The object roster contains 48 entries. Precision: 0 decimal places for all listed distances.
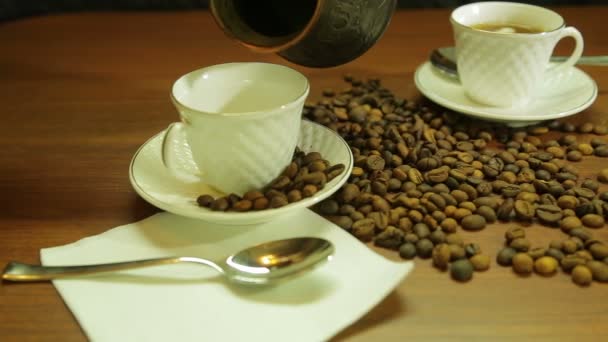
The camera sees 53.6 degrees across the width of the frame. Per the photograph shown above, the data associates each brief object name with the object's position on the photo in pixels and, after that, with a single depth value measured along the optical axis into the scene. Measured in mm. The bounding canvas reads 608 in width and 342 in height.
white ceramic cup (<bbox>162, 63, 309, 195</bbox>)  693
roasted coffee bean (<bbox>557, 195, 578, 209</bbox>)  738
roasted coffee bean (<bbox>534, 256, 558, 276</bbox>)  633
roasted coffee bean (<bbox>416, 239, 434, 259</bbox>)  663
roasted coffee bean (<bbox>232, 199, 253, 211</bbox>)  687
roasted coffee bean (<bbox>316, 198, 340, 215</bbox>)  739
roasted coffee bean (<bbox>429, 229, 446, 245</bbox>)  678
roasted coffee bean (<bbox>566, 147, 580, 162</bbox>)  854
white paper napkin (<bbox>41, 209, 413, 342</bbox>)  555
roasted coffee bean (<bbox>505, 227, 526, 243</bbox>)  677
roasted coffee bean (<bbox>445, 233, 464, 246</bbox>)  672
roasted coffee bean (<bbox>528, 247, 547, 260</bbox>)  649
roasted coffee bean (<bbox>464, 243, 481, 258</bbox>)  658
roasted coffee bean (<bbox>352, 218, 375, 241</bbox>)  697
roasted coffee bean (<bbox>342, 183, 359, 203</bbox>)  758
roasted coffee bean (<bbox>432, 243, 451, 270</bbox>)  645
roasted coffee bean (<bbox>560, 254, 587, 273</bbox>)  634
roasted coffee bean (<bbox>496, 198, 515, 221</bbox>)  721
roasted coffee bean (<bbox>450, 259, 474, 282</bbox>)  624
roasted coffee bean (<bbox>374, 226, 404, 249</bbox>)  680
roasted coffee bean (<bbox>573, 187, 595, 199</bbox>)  752
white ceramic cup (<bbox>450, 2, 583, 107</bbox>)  928
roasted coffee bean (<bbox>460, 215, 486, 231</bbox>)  706
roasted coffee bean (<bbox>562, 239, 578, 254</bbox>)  658
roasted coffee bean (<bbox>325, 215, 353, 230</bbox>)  712
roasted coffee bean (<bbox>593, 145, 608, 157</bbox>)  864
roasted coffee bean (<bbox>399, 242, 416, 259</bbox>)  663
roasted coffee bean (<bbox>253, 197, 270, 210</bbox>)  691
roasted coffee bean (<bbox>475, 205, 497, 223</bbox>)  719
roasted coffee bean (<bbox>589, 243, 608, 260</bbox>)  647
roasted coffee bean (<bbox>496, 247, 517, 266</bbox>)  648
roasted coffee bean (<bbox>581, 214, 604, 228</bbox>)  707
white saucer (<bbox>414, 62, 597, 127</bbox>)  940
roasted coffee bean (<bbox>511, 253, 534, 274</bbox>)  635
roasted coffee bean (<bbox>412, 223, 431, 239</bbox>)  688
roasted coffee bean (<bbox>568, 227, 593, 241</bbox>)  677
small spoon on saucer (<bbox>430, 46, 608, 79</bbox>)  1090
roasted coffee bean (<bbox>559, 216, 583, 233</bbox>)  698
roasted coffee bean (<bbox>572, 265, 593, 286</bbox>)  616
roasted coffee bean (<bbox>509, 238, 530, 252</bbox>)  659
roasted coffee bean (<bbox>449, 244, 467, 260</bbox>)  652
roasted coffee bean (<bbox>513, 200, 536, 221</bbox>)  717
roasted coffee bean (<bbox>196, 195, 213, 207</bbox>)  700
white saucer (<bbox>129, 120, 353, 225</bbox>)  666
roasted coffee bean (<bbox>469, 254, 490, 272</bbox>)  640
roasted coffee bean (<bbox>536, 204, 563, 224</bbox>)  712
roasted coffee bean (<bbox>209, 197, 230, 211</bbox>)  687
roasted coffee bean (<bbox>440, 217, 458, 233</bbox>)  704
